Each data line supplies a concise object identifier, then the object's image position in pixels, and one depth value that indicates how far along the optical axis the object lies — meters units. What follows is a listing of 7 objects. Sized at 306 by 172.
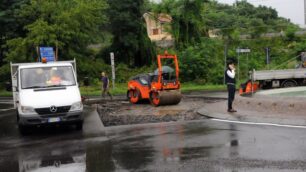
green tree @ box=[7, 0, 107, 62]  35.88
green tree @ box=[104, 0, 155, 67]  45.56
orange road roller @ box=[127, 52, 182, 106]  19.44
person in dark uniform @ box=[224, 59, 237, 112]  15.19
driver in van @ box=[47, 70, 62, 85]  13.67
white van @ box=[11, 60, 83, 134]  12.45
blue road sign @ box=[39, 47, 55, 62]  29.19
